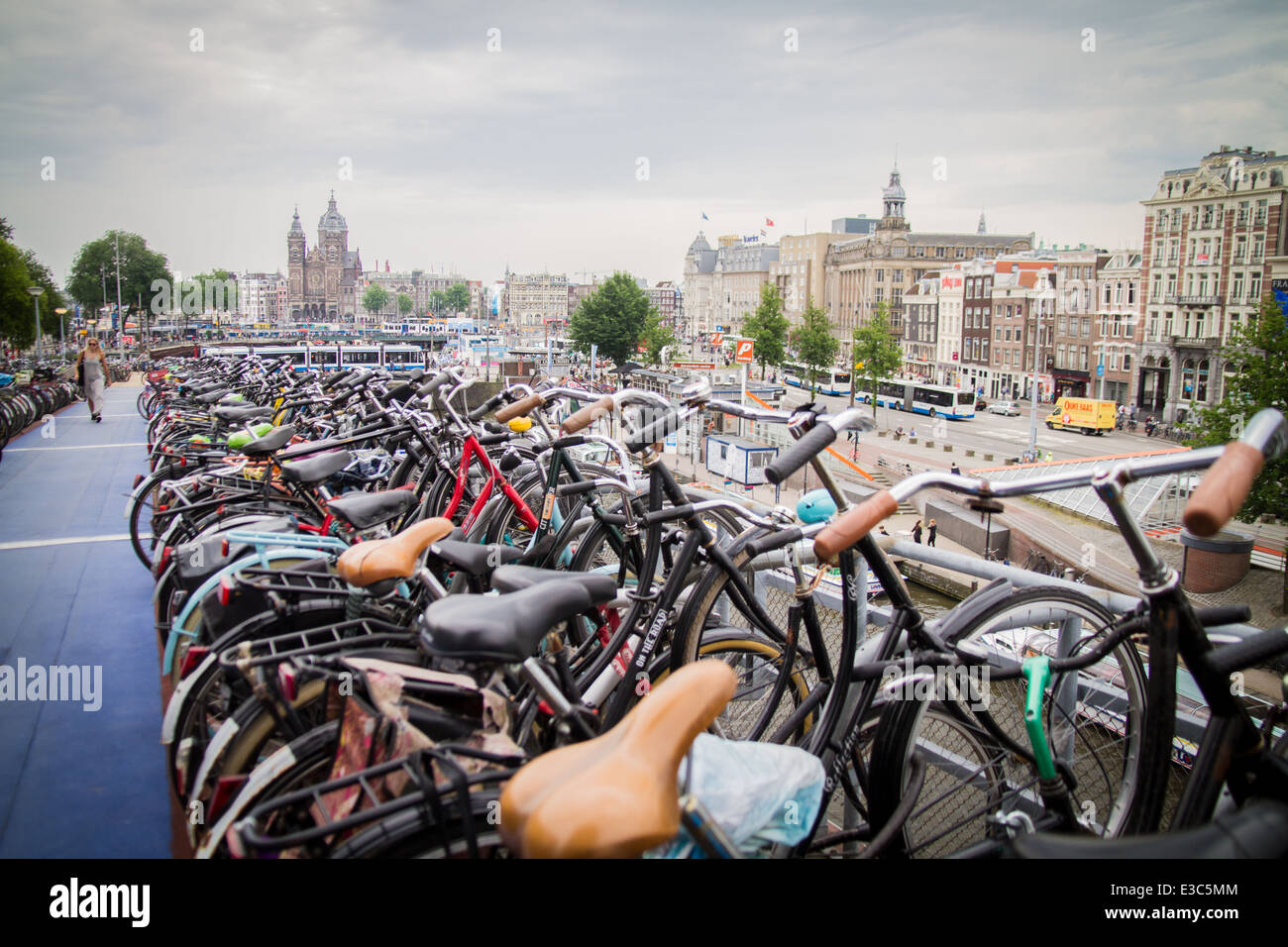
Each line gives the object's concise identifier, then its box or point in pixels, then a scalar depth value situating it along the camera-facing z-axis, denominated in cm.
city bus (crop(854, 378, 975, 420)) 5262
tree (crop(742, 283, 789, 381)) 6331
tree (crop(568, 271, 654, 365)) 6819
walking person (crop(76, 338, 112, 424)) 1305
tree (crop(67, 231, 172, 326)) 5909
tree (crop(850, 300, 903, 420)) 5550
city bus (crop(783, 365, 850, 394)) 6875
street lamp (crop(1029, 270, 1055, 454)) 3479
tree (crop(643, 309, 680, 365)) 7069
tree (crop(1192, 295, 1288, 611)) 2323
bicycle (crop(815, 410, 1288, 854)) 174
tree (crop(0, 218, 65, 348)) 2794
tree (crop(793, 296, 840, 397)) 6219
